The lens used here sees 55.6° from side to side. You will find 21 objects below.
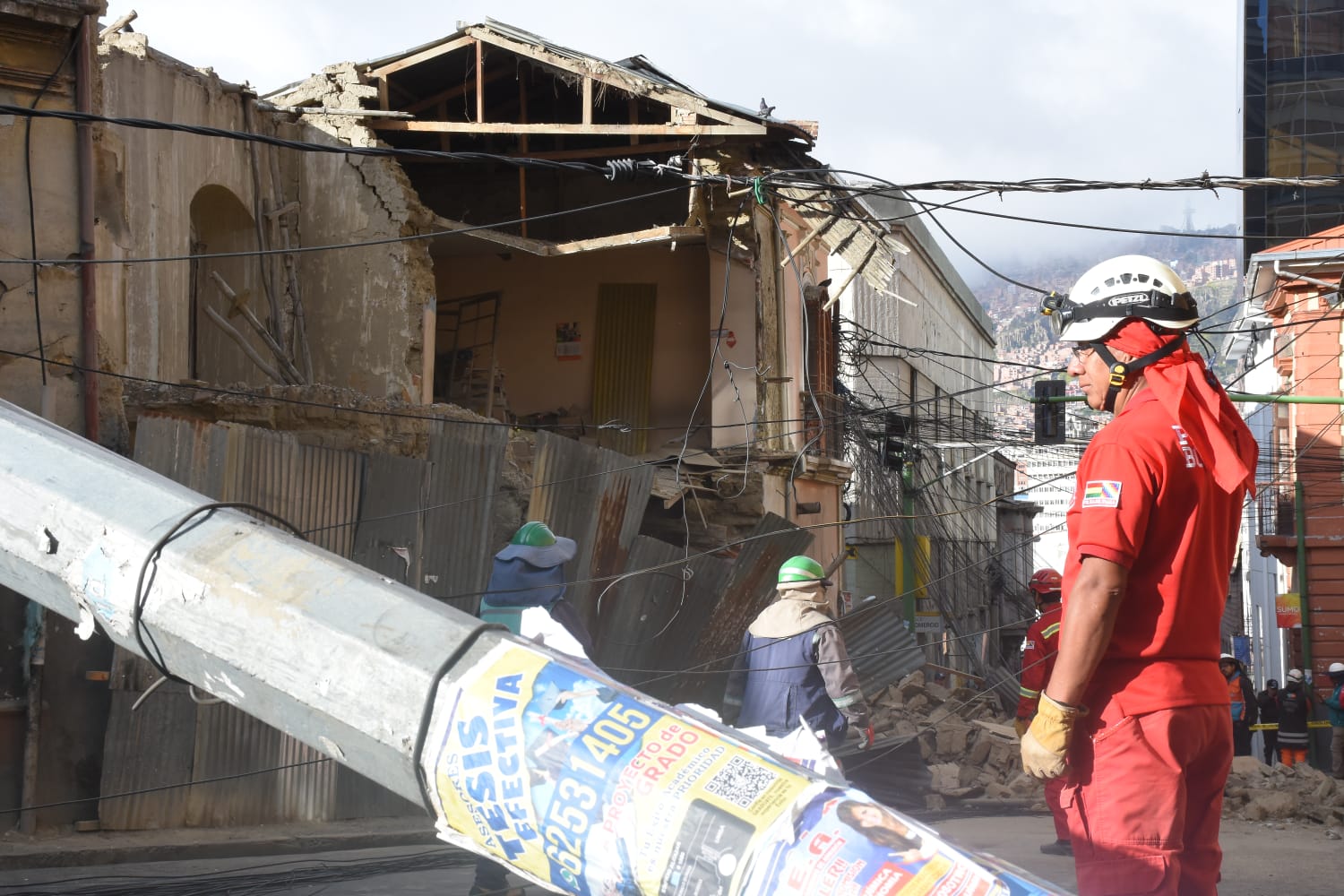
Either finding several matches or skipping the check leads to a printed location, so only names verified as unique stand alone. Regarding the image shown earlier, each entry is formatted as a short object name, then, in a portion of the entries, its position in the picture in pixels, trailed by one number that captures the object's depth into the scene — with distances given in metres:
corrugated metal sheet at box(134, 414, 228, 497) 8.33
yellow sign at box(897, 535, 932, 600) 27.35
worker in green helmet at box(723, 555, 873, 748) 6.37
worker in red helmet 7.44
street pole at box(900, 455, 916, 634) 22.45
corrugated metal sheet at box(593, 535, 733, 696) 11.00
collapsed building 8.58
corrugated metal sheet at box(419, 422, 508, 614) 9.84
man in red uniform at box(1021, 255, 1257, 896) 3.19
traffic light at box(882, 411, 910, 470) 21.98
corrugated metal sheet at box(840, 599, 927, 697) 12.63
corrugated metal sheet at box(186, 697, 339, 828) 8.64
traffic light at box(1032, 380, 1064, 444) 16.58
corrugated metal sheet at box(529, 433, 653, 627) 10.54
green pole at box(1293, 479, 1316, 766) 24.94
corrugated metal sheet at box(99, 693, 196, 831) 8.34
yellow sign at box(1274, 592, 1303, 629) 26.08
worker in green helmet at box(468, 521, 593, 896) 6.38
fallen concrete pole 2.17
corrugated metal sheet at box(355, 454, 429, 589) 9.50
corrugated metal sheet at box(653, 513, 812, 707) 11.57
